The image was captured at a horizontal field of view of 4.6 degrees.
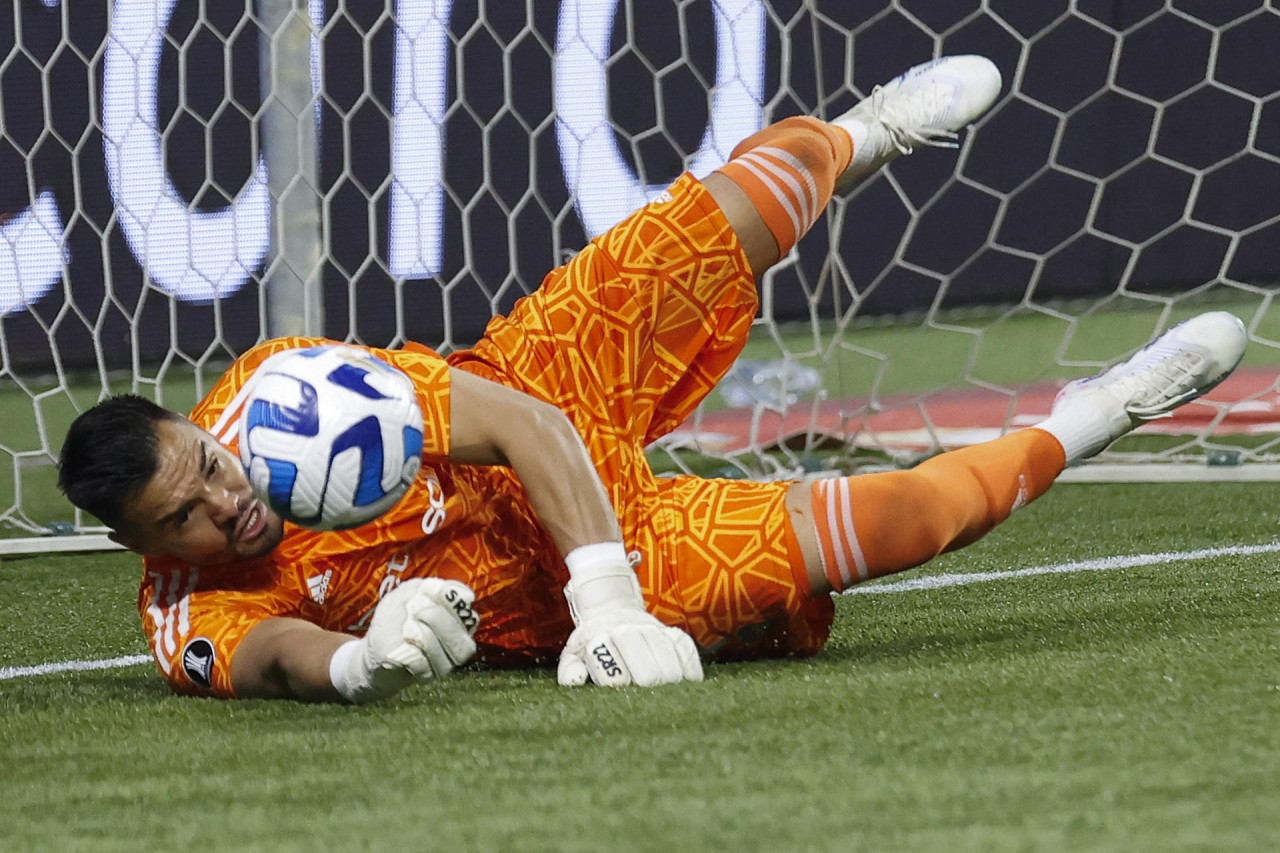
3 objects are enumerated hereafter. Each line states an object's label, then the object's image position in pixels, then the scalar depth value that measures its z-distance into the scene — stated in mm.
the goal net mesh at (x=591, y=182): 24187
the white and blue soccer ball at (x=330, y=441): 19494
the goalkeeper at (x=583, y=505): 19632
